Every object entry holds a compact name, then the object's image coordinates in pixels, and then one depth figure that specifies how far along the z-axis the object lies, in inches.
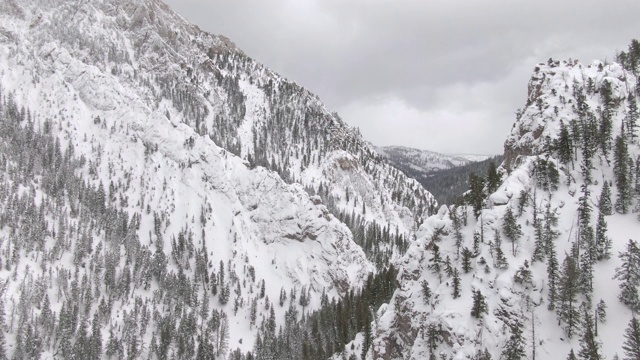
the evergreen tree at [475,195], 3686.0
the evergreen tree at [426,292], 3307.1
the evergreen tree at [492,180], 3900.8
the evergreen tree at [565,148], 3737.7
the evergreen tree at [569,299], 2650.1
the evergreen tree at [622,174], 3233.3
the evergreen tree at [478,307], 2842.0
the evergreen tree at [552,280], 2800.2
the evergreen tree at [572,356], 2384.4
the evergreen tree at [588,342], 2374.5
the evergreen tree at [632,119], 3742.6
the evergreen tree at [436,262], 3436.0
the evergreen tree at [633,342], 2197.7
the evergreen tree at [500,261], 3061.0
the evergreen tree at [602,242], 2901.1
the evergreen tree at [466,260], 3250.5
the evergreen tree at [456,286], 3095.5
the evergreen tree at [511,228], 3206.2
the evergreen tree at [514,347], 2623.0
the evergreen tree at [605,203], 3231.3
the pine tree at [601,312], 2613.2
